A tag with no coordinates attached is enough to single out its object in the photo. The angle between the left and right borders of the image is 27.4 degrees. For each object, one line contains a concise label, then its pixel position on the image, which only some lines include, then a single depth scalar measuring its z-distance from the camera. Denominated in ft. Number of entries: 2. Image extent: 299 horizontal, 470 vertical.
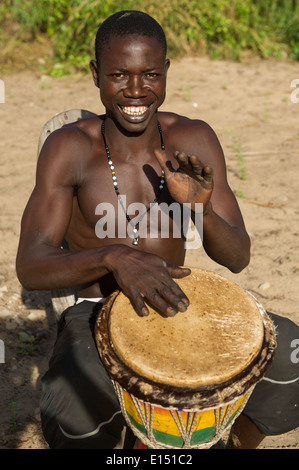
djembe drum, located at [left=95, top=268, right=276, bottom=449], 6.82
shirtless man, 7.68
